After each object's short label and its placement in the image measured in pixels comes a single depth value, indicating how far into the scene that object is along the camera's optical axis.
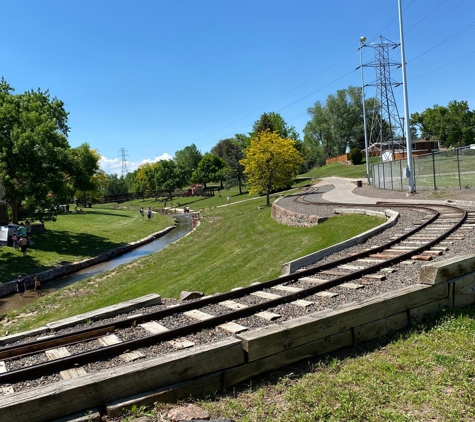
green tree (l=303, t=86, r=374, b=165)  88.69
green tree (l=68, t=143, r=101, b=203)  34.41
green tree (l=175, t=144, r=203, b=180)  140.62
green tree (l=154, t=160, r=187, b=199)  85.88
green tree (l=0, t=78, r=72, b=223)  28.70
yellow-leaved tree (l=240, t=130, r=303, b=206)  39.06
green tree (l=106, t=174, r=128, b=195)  124.00
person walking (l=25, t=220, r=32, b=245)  28.87
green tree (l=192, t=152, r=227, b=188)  96.32
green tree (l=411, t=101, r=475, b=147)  91.69
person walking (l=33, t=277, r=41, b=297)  19.83
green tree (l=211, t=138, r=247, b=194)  65.12
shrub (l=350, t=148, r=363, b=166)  71.94
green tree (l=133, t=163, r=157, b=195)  96.75
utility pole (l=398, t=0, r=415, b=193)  25.17
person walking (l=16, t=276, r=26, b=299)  18.84
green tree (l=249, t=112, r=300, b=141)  80.94
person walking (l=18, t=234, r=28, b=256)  24.88
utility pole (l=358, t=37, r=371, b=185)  39.24
